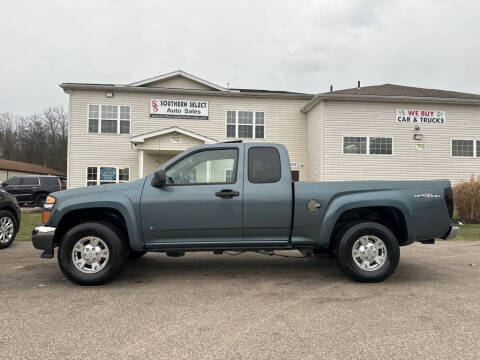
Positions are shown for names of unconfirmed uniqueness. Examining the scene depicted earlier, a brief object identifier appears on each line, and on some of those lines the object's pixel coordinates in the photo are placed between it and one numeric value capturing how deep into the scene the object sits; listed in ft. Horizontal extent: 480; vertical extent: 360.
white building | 57.26
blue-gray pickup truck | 15.21
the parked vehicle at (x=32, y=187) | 61.31
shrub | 40.88
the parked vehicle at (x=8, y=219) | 23.62
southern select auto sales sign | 60.08
